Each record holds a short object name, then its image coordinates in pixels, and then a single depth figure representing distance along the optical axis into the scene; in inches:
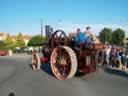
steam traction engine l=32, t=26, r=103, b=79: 183.3
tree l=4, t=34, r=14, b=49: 1413.7
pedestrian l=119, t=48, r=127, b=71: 244.9
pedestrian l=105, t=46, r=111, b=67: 275.4
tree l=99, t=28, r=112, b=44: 1426.2
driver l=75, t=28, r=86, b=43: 195.0
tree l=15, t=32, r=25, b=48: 1487.8
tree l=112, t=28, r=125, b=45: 1442.2
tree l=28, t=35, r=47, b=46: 1175.7
